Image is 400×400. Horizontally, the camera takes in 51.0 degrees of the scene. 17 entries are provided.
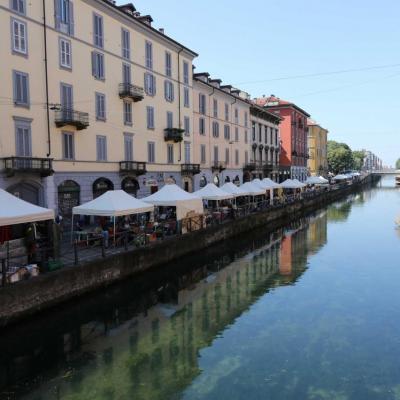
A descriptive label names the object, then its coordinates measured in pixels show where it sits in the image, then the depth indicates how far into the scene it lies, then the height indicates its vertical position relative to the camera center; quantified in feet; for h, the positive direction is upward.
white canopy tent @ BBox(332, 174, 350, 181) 263.98 +1.13
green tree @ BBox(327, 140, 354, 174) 384.47 +20.13
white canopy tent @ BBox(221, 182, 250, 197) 101.50 -2.19
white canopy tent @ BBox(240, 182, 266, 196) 111.05 -2.22
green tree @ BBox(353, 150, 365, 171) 526.57 +25.50
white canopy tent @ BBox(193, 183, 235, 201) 89.81 -2.65
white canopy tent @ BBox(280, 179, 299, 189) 145.99 -1.49
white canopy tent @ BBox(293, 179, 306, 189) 149.20 -1.61
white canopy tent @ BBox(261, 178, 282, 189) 126.21 -1.21
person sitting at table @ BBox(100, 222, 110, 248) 58.78 -7.17
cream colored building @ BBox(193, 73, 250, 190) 132.77 +17.74
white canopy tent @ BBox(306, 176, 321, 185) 187.23 -0.71
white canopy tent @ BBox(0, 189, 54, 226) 40.86 -2.77
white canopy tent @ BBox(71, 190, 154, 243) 57.57 -3.23
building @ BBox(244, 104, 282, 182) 176.35 +16.12
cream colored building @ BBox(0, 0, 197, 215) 70.44 +17.00
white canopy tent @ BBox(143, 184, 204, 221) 72.33 -3.08
